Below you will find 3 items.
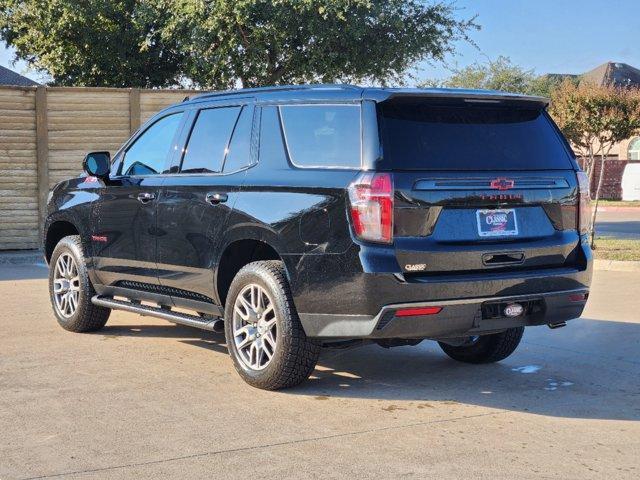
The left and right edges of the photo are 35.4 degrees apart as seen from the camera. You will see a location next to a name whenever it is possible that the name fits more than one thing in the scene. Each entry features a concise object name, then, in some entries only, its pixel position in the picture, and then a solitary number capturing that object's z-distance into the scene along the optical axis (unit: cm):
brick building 4434
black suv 580
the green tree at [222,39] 2328
